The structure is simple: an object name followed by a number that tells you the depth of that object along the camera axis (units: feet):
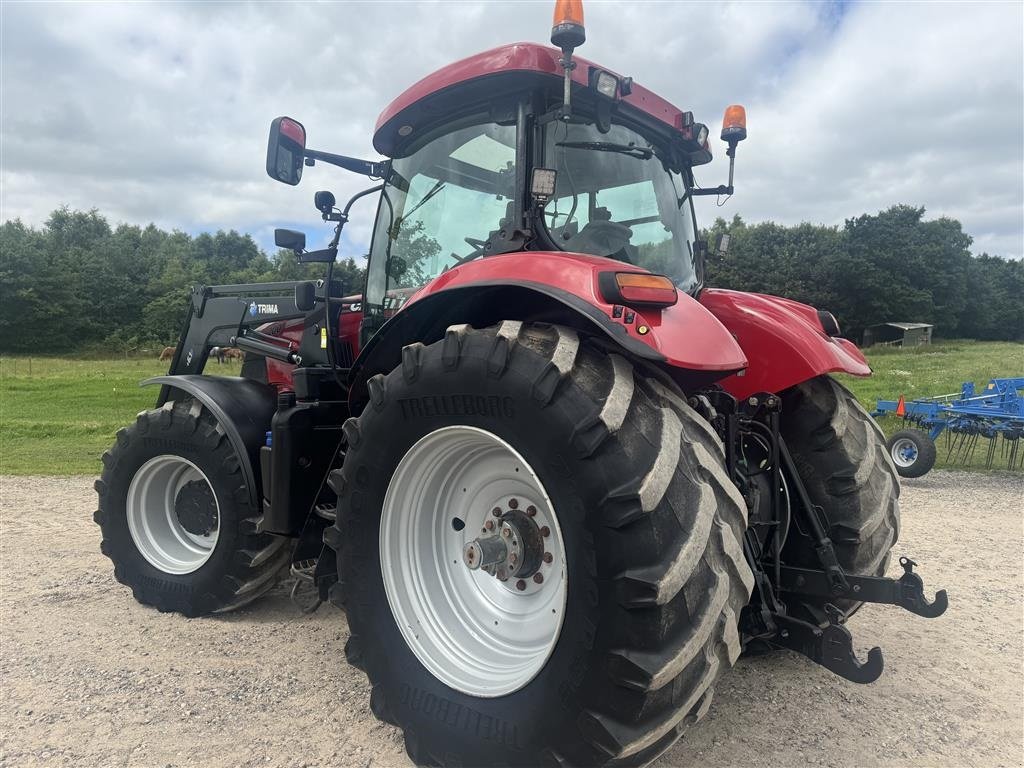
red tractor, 6.19
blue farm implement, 26.17
